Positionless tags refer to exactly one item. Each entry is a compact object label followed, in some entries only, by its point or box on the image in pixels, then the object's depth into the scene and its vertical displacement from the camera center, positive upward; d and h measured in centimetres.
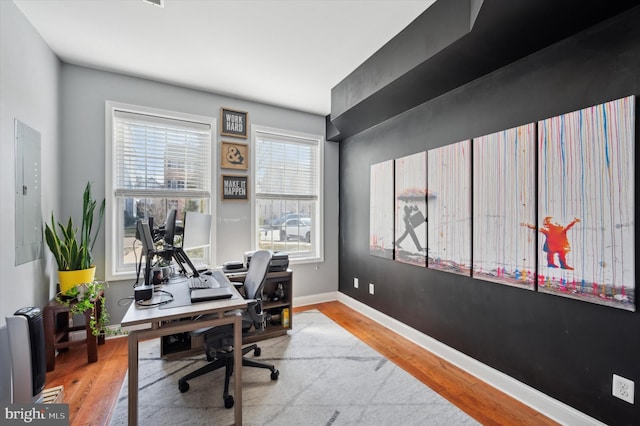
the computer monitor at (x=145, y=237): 191 -17
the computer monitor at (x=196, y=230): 225 -16
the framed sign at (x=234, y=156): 334 +70
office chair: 194 -88
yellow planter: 238 -58
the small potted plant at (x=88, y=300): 228 -76
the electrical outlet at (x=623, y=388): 143 -94
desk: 150 -67
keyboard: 209 -55
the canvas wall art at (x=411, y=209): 267 +3
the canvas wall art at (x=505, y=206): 183 +4
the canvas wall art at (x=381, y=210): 309 +2
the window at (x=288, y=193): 364 +27
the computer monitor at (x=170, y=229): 211 -13
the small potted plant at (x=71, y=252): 237 -35
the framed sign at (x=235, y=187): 335 +31
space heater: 153 -81
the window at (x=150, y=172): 285 +45
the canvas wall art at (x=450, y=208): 225 +4
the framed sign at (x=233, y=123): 333 +111
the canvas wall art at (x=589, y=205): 143 +4
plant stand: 224 -105
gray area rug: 176 -132
